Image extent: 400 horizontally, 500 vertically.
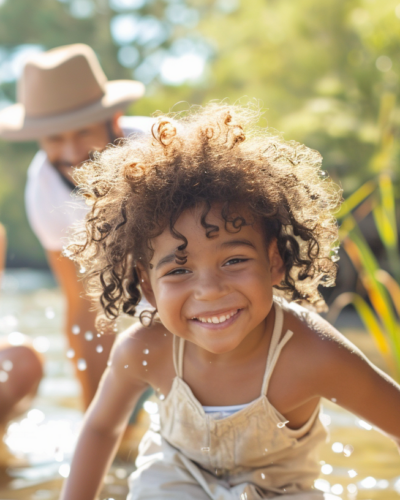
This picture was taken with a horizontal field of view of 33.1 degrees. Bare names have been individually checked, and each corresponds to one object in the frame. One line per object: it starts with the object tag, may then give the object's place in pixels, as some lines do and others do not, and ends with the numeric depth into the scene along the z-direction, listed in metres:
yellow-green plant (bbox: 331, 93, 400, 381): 2.89
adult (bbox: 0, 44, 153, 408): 3.24
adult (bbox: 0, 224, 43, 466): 3.26
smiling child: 1.67
